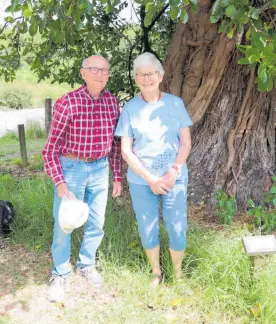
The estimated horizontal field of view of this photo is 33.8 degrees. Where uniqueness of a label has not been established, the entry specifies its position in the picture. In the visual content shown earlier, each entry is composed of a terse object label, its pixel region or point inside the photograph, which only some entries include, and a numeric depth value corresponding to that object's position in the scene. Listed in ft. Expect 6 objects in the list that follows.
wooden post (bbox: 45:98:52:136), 30.12
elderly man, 9.70
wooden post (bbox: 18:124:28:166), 25.75
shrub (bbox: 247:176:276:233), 13.84
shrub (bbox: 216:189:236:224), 14.24
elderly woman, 9.54
